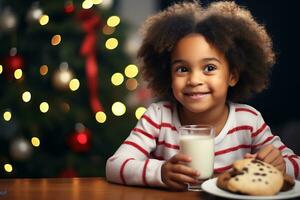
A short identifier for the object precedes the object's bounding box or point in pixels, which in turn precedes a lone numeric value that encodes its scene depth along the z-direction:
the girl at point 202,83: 1.36
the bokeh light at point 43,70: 2.56
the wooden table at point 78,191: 1.11
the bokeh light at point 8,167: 2.69
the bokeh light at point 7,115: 2.58
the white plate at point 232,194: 1.00
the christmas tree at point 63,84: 2.56
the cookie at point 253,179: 1.00
